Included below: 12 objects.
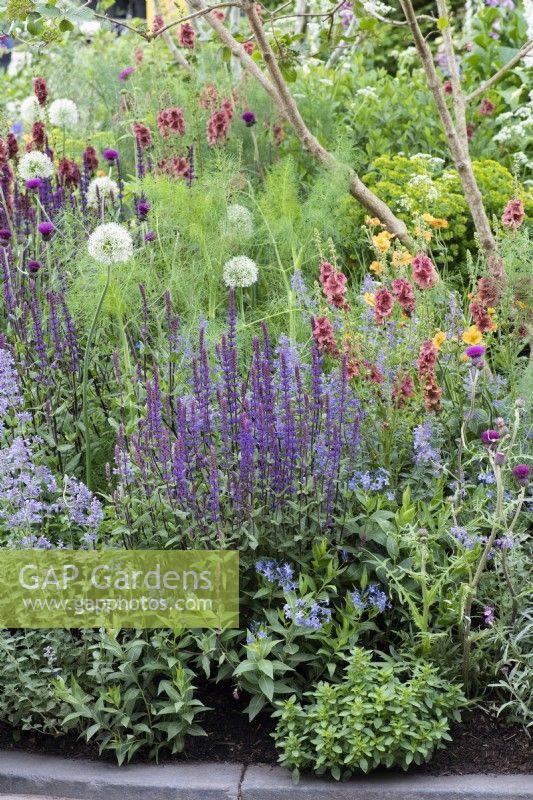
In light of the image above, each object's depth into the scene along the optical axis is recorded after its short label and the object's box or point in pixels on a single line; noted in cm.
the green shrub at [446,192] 552
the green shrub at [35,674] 316
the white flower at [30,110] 580
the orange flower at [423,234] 396
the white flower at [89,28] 953
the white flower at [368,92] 682
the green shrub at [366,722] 295
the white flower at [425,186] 523
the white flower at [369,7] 495
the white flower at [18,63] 1045
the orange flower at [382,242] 392
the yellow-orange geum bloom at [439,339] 366
